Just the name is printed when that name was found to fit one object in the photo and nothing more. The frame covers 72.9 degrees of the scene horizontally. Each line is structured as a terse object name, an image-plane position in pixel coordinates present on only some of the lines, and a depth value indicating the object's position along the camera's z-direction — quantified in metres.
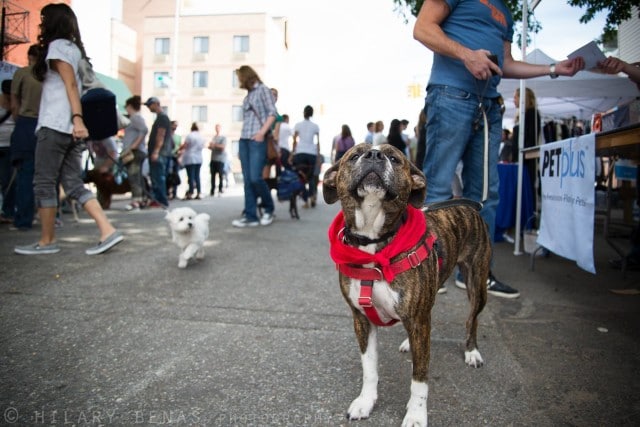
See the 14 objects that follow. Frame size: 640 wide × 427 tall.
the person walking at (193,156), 12.38
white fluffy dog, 4.25
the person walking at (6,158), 6.28
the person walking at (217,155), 13.24
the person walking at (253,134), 6.66
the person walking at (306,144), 9.47
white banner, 3.24
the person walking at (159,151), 9.31
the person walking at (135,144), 8.96
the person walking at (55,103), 4.20
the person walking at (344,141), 11.17
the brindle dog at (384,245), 1.82
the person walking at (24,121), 5.29
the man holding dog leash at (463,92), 3.12
